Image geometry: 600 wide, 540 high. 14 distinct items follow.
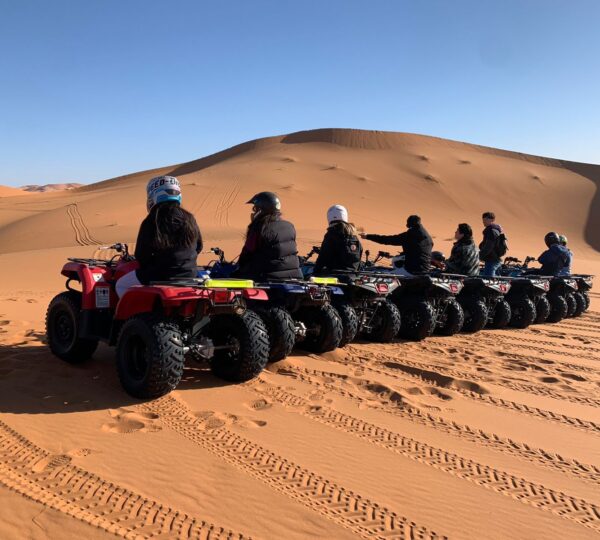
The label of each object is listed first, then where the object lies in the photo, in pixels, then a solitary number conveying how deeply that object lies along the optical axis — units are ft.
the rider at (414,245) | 25.95
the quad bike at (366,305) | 21.90
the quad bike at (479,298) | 28.48
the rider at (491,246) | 32.09
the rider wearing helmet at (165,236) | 15.10
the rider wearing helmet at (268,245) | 18.42
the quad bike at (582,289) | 38.06
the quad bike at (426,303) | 25.05
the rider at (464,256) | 29.14
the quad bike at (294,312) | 17.92
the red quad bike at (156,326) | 14.15
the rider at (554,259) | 36.40
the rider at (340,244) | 23.03
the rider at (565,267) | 37.29
